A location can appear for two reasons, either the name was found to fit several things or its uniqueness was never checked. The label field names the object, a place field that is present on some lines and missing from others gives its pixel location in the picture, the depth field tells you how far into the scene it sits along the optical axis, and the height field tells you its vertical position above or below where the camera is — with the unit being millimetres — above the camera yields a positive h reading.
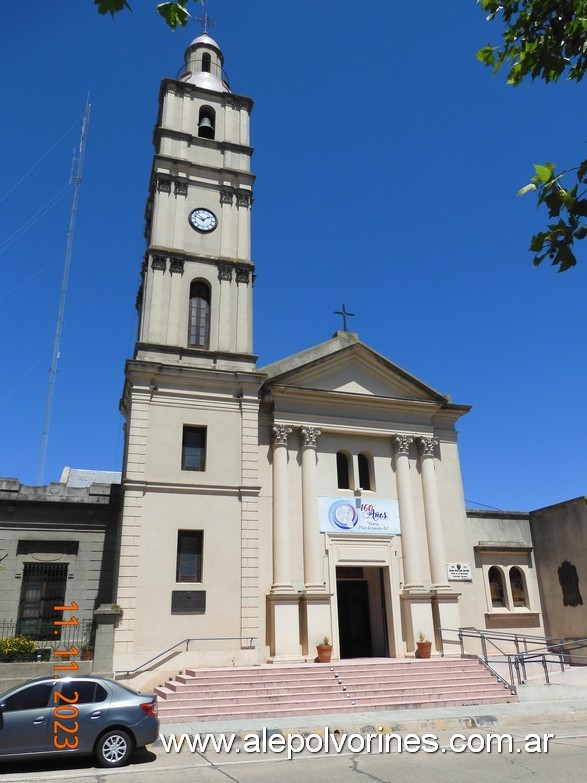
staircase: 15820 -1741
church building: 19781 +4801
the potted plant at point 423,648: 21328 -886
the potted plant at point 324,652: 19859 -885
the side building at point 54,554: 20203 +2393
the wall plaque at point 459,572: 23609 +1725
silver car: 10289 -1481
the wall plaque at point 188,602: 19219 +684
